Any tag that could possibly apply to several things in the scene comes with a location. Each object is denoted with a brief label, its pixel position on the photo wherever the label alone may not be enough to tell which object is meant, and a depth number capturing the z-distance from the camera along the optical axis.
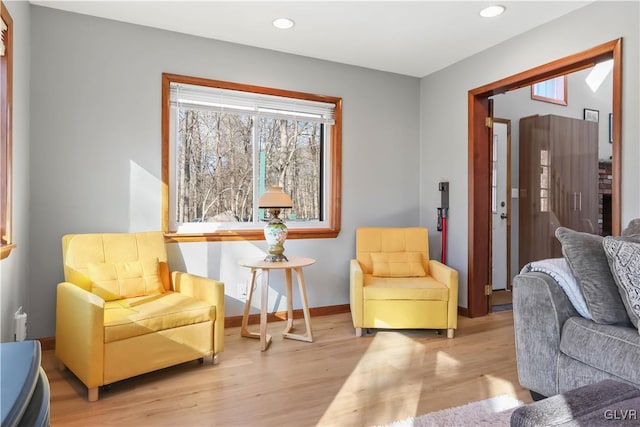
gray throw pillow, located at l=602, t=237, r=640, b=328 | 1.81
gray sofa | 1.80
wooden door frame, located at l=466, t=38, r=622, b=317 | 3.86
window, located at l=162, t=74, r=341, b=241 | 3.45
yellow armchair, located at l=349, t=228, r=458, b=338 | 3.33
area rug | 1.94
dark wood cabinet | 4.96
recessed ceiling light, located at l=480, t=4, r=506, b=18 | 2.92
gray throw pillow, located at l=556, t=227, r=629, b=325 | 1.93
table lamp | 3.19
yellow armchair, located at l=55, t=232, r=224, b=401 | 2.24
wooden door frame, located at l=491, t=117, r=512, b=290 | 4.93
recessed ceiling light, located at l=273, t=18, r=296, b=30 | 3.14
